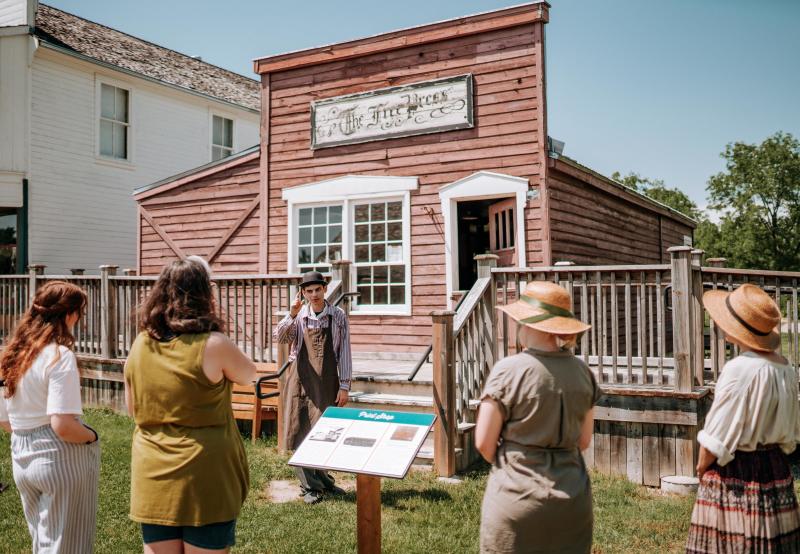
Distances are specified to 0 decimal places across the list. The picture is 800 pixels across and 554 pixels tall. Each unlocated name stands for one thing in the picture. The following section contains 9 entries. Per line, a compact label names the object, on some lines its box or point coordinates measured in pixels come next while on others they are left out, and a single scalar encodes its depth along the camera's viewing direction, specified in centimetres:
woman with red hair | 306
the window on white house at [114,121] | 1579
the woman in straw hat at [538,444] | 251
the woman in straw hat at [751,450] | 278
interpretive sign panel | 348
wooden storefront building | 920
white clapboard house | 1400
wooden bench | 757
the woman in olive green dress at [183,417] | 263
